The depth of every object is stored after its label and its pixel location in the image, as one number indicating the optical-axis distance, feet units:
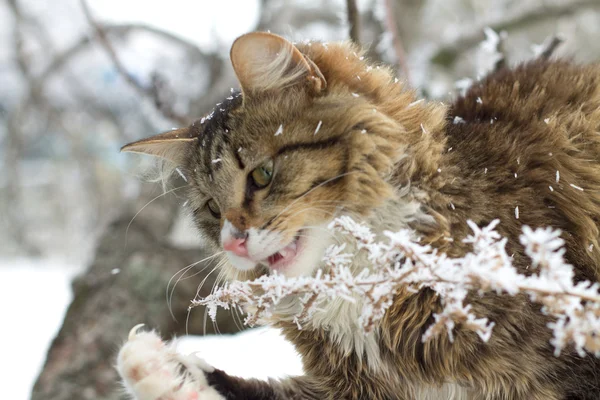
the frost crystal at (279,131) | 4.61
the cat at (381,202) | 4.24
